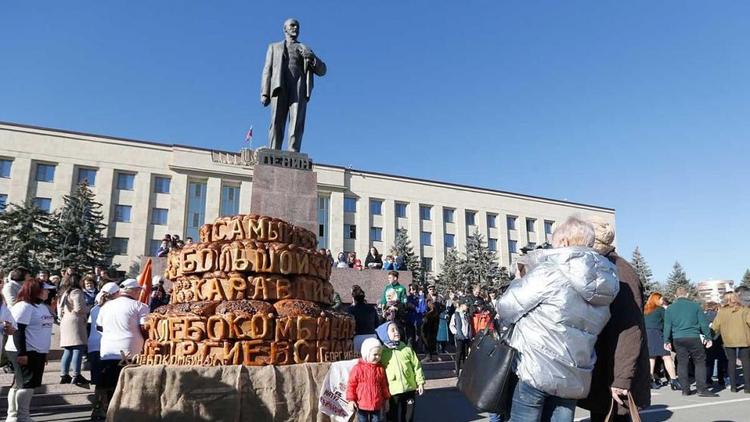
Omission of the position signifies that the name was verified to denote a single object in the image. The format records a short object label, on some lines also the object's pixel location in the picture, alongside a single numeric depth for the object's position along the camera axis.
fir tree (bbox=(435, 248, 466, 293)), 49.31
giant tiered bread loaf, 6.23
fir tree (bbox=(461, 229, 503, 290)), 48.16
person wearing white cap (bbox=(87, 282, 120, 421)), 6.84
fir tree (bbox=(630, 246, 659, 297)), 61.59
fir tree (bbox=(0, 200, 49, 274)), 35.69
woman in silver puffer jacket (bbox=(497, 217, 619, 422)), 2.84
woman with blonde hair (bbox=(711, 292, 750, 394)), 9.45
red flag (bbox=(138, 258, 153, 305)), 10.68
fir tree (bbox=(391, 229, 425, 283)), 50.47
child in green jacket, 5.84
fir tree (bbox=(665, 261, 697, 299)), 67.94
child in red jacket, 5.29
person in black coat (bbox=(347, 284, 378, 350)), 8.73
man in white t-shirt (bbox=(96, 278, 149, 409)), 6.67
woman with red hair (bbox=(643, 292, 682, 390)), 10.62
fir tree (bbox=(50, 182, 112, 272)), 36.72
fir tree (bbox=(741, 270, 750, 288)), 70.47
